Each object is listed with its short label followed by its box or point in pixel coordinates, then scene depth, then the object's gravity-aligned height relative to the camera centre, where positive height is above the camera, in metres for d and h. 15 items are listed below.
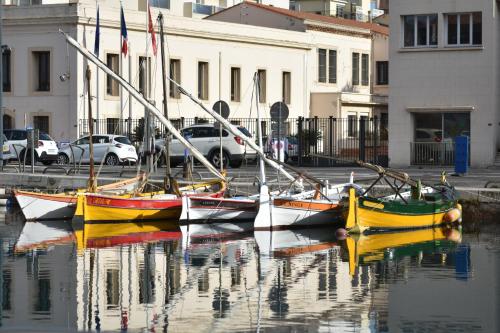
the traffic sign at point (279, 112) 39.75 -0.07
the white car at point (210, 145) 52.88 -1.43
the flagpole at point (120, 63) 63.45 +2.30
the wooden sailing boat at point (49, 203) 35.94 -2.53
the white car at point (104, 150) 56.19 -1.72
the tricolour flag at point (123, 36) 58.03 +3.28
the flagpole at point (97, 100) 64.12 +0.49
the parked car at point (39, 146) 56.09 -1.53
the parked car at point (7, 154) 55.66 -1.85
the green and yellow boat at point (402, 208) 32.66 -2.51
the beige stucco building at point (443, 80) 49.31 +1.12
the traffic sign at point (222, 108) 40.78 +0.05
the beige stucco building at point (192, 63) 64.88 +2.51
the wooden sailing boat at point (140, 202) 35.19 -2.47
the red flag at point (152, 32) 52.75 +3.17
